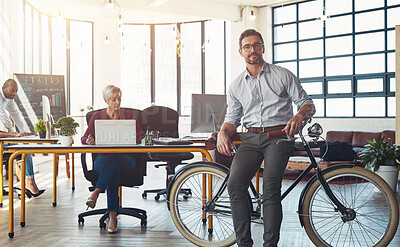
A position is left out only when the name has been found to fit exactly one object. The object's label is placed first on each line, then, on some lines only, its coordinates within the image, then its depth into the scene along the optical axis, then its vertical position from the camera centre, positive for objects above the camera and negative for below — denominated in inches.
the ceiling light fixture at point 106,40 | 442.8 +74.1
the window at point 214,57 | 520.7 +68.0
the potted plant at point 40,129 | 190.4 -4.3
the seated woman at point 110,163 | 153.2 -15.2
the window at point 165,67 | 544.4 +59.1
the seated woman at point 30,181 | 232.4 -31.3
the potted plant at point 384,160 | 230.4 -21.6
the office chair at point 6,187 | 220.5 -33.2
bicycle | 112.1 -22.8
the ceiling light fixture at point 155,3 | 419.5 +103.2
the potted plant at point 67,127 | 154.5 -3.1
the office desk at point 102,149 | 141.2 -9.3
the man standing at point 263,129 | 109.7 -3.0
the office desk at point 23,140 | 174.9 -8.3
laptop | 147.1 -4.4
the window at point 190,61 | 539.5 +65.3
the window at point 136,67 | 539.2 +59.4
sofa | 343.1 -16.3
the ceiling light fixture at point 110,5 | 287.1 +69.1
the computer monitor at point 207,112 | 195.2 +2.3
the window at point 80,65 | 495.2 +57.1
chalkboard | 332.8 +18.0
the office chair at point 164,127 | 219.8 -4.6
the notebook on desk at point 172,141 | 169.2 -8.5
